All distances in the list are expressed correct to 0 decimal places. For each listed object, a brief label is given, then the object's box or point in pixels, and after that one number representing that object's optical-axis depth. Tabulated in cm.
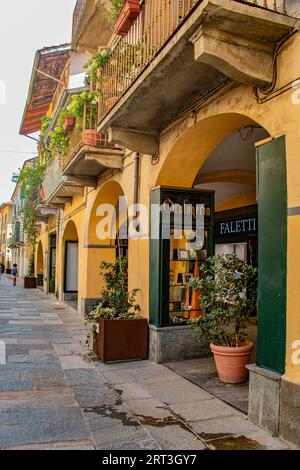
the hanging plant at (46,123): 1790
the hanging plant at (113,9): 789
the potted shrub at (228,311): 539
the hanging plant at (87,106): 922
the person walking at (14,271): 2793
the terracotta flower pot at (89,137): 864
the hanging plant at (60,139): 1194
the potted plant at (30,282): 2541
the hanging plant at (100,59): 773
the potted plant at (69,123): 1141
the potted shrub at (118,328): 692
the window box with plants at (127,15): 650
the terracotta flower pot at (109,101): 723
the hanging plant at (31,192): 2056
